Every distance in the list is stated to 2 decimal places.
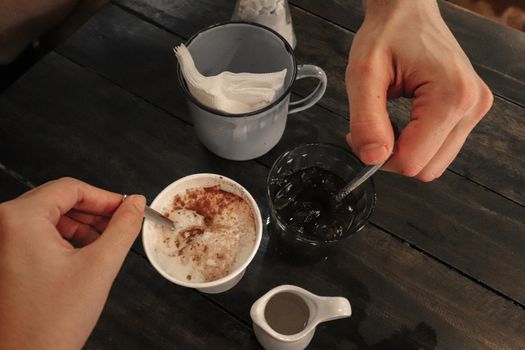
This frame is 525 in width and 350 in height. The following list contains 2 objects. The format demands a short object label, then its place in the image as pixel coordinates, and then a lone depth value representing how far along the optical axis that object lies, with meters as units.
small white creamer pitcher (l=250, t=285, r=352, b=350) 0.66
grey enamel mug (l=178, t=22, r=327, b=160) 0.76
